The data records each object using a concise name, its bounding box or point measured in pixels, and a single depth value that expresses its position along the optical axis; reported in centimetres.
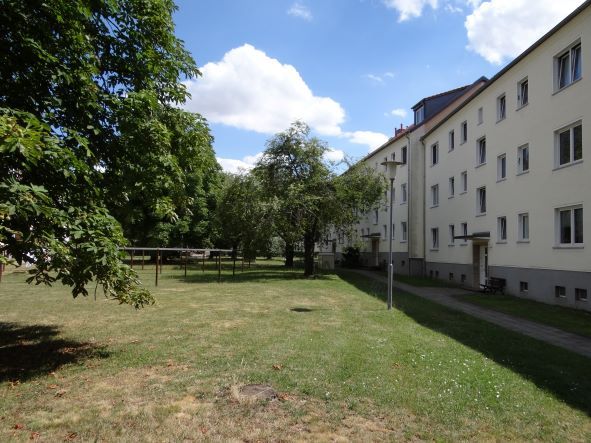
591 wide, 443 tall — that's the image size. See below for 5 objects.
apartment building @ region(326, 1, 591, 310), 1585
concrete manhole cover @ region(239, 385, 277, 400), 549
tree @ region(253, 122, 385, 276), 2481
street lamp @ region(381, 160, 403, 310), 1340
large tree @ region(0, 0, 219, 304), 610
